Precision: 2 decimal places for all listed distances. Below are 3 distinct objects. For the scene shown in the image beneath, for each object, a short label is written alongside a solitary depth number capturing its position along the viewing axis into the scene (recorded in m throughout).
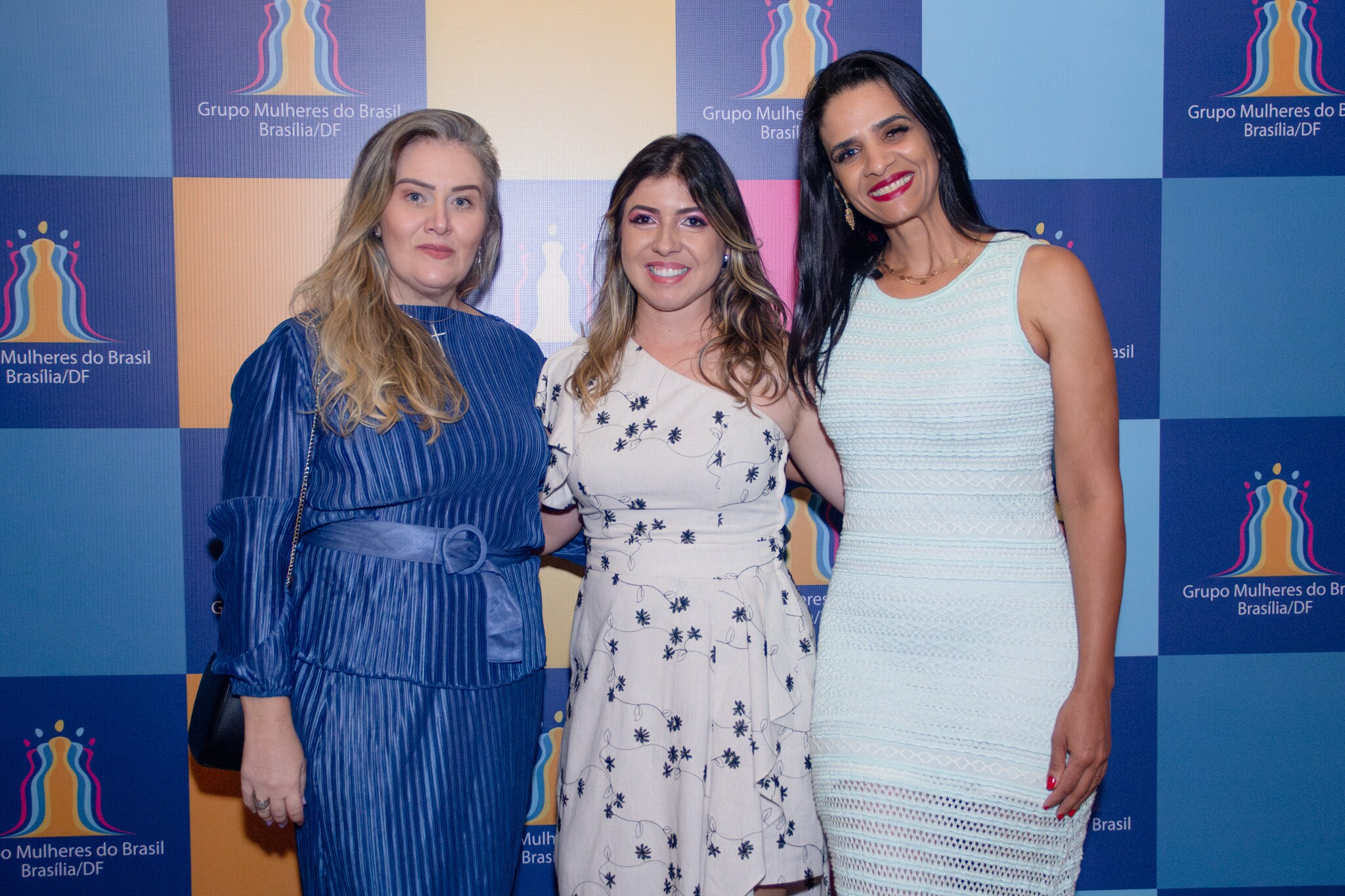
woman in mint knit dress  1.60
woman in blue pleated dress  1.61
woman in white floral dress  1.82
